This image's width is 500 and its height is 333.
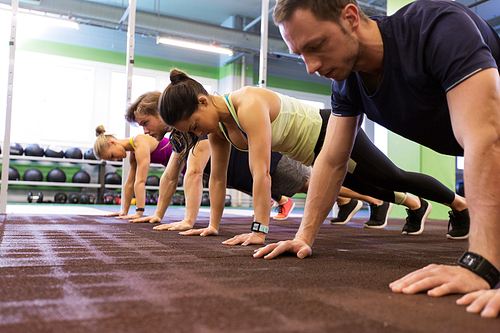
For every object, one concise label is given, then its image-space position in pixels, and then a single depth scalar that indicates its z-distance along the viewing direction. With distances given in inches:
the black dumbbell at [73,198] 263.6
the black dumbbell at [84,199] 262.2
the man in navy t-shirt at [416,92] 29.7
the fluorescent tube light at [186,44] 247.6
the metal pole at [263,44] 161.4
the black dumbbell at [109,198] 266.7
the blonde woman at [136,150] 109.8
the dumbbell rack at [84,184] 251.5
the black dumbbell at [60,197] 259.4
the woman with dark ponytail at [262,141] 57.3
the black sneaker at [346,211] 122.6
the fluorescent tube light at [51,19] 214.2
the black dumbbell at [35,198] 254.1
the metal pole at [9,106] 131.2
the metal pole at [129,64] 144.7
